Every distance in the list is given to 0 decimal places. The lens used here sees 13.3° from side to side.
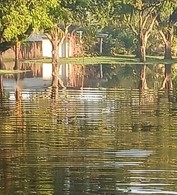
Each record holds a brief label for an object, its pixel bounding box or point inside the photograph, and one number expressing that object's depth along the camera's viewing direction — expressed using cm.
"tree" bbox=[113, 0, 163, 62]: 7269
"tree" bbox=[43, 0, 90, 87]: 5134
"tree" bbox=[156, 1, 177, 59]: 7900
